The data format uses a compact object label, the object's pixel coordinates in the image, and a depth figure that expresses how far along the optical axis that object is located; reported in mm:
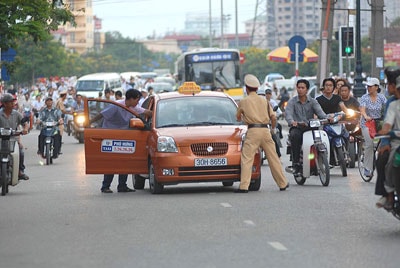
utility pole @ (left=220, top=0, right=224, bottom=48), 112206
